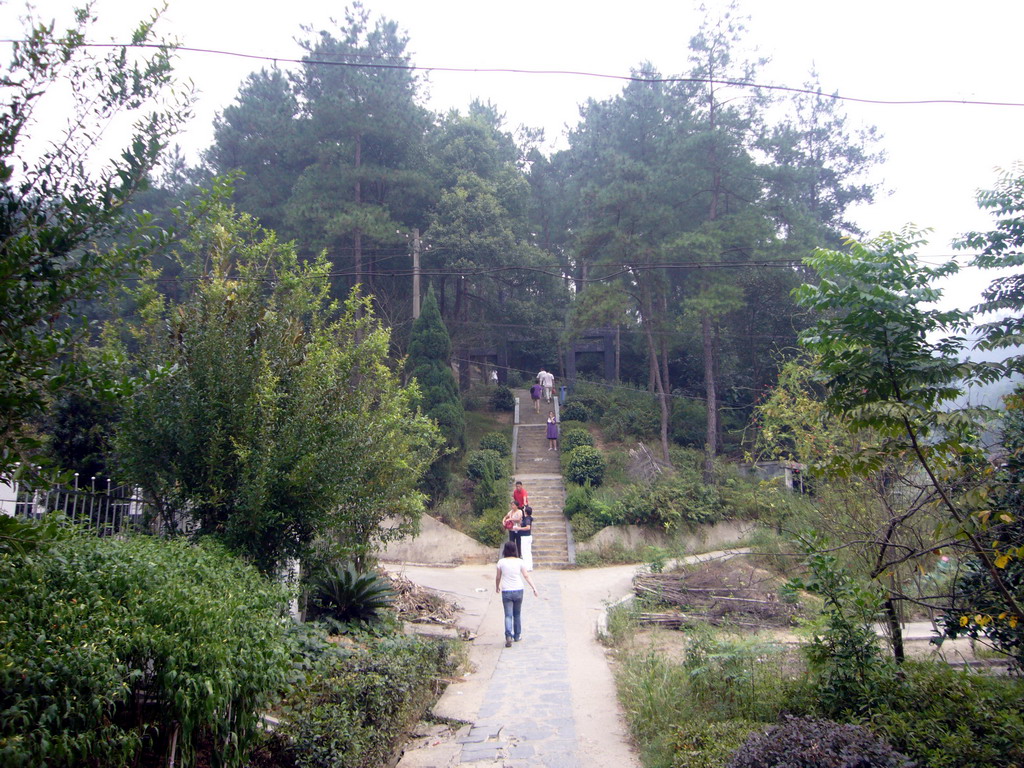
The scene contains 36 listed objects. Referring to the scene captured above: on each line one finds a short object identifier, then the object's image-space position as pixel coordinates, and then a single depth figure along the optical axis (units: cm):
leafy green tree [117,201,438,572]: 767
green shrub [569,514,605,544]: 1994
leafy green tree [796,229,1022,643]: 502
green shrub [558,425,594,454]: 2641
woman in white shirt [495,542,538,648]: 1028
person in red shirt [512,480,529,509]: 1839
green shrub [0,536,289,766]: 349
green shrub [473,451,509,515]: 2191
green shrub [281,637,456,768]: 529
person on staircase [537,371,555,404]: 3122
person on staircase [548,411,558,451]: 2681
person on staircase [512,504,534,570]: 1573
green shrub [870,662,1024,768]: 453
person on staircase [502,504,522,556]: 1453
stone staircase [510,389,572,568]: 1948
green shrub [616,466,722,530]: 1973
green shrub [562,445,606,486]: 2328
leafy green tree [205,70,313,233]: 2895
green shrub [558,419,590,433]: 2874
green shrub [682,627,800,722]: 628
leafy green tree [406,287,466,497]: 2423
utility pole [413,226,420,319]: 2373
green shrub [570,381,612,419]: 3086
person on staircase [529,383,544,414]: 3115
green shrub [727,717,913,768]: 421
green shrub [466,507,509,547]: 2011
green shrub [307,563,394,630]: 952
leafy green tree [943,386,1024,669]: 574
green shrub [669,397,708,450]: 2764
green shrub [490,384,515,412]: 3325
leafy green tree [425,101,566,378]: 2967
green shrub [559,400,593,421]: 3039
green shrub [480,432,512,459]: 2579
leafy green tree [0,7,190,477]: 353
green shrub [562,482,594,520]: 2112
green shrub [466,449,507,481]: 2295
